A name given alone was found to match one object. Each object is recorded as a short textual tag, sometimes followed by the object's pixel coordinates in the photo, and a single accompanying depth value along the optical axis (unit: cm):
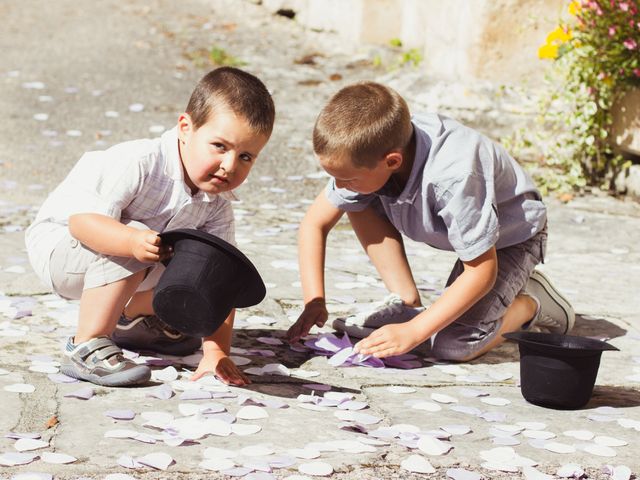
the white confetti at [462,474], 447
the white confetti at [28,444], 448
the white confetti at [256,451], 459
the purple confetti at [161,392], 528
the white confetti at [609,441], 499
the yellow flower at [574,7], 1084
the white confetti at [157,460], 436
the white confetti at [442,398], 557
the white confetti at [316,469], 443
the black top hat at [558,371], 540
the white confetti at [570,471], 457
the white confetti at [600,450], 485
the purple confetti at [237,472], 435
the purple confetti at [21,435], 459
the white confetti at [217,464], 440
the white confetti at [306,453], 459
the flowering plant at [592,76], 1080
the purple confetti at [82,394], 521
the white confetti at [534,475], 452
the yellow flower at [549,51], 1158
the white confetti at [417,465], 453
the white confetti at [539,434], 505
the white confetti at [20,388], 522
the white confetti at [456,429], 504
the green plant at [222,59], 1583
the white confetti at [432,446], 475
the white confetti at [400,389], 568
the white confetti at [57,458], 437
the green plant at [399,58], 1490
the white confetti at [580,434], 507
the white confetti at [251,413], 507
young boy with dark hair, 548
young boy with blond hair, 576
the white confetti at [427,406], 540
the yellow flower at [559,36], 1116
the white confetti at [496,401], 557
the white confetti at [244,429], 486
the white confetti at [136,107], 1370
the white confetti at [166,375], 561
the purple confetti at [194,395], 528
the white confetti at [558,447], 486
